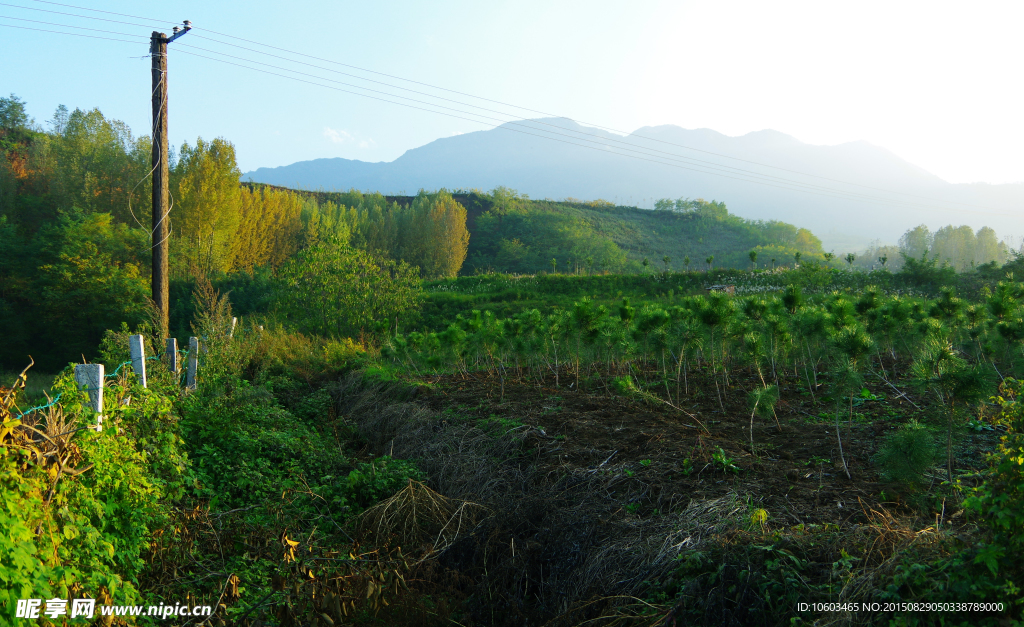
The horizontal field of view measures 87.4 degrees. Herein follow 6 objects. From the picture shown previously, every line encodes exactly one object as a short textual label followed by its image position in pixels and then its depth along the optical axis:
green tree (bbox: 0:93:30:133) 44.56
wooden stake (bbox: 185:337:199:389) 7.53
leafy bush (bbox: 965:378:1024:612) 2.17
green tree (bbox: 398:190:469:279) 43.25
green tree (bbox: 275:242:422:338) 17.36
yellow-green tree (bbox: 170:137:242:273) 27.86
